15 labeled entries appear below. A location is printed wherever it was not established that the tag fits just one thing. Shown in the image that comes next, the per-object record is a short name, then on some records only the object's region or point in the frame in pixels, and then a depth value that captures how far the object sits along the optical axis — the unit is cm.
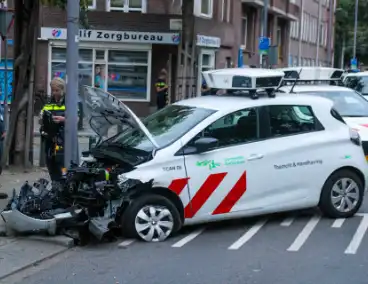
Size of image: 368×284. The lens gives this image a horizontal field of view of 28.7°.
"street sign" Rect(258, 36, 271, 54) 2634
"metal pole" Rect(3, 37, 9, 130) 1371
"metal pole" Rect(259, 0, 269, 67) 2793
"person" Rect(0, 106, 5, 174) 1039
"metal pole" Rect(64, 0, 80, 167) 982
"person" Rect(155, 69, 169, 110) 2289
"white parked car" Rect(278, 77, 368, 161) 1382
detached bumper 782
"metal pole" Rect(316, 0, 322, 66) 6125
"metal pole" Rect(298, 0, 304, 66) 5373
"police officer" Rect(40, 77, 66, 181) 1025
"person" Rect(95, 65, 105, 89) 2735
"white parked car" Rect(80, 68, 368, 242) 808
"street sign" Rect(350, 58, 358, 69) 5084
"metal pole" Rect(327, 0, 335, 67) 4712
